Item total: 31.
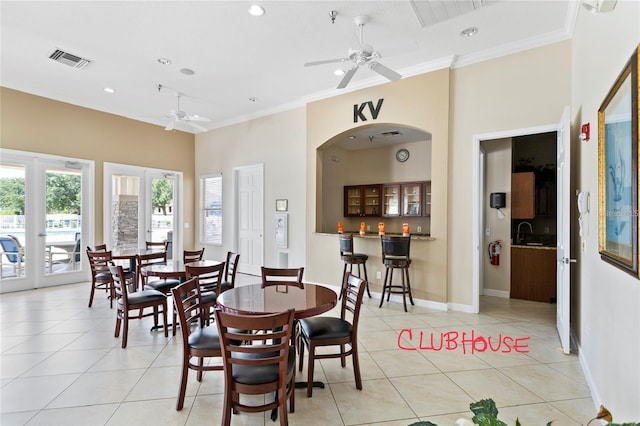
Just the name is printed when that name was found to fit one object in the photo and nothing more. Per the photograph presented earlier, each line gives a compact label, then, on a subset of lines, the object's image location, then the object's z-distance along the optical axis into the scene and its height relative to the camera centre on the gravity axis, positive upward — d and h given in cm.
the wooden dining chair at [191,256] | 475 -66
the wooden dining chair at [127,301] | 337 -95
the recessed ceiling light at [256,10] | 330 +214
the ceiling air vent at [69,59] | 436 +219
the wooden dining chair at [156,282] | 420 -92
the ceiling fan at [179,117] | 551 +172
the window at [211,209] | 772 +13
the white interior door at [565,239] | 312 -26
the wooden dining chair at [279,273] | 327 -62
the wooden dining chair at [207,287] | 338 -83
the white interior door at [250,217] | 695 -6
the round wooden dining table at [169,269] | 359 -66
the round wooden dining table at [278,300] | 221 -66
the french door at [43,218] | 543 -6
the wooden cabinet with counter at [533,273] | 498 -95
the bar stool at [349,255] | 510 -66
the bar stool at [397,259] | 458 -67
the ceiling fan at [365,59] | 339 +169
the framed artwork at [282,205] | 645 +19
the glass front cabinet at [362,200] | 794 +35
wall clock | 765 +142
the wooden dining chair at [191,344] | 218 -91
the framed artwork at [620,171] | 148 +23
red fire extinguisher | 536 -64
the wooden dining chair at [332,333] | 244 -93
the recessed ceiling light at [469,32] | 376 +217
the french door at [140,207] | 667 +18
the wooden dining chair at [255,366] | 180 -90
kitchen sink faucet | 577 -30
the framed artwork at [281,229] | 644 -30
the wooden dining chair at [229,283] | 421 -90
